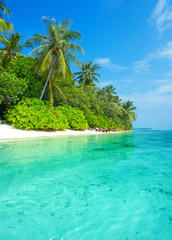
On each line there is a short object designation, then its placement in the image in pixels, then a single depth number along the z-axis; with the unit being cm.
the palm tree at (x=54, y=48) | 1441
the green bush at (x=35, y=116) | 1146
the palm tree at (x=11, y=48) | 1754
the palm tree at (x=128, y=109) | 3702
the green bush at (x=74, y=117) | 1652
